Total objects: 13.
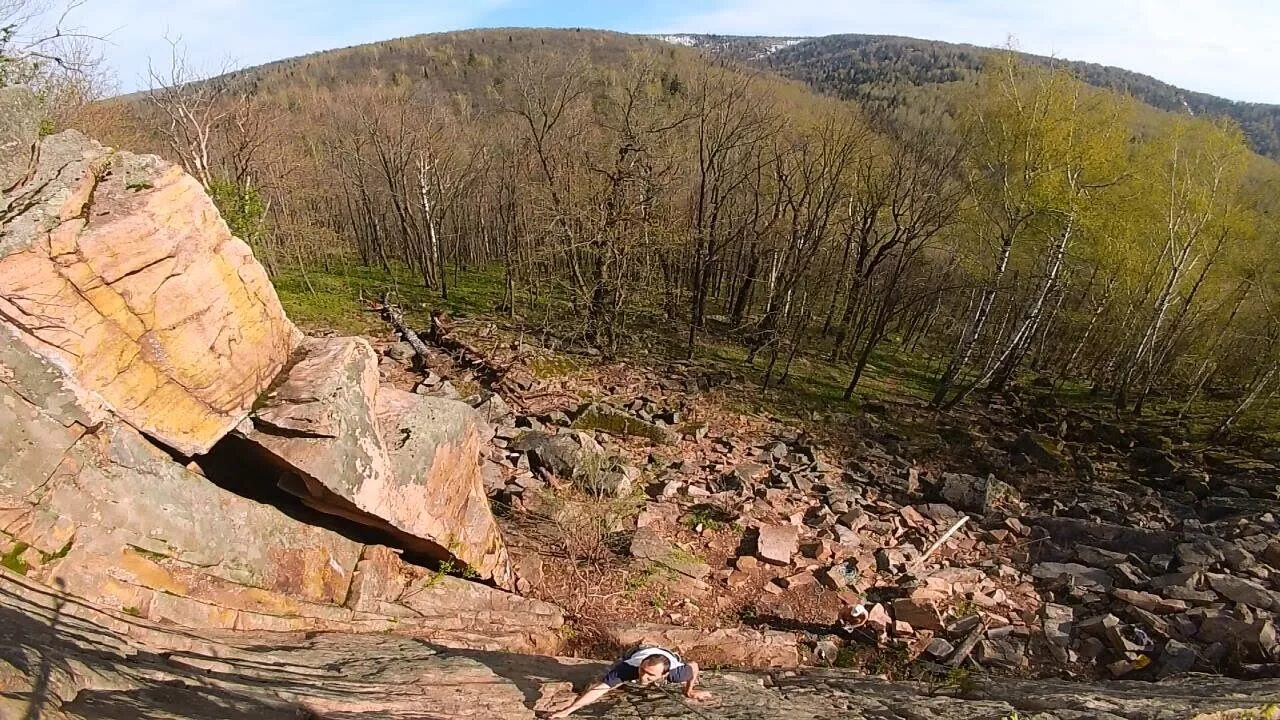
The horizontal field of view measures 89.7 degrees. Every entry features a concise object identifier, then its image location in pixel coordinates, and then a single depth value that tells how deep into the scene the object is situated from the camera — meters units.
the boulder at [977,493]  12.97
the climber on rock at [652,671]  5.81
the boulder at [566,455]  12.07
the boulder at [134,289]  5.25
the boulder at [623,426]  14.93
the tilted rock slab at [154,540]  4.89
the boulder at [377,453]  6.54
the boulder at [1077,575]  9.95
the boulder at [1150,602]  8.98
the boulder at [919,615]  9.11
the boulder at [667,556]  10.38
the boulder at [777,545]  10.63
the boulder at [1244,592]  8.78
